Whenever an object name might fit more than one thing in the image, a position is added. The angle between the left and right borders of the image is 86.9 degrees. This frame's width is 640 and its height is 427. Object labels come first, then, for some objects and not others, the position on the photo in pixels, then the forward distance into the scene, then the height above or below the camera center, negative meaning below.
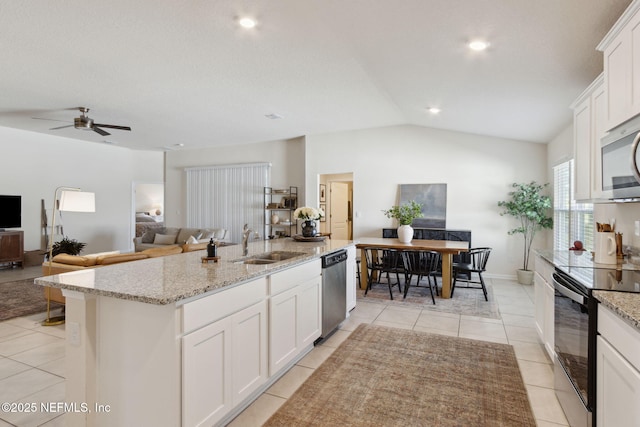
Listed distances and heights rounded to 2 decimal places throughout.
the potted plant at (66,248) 6.13 -0.65
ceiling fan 4.96 +1.33
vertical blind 8.10 +0.42
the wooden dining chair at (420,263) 4.48 -0.67
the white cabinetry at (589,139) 2.43 +0.59
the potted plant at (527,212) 5.41 +0.03
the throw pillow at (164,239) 7.43 -0.59
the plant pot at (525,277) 5.55 -1.05
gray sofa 7.28 -0.52
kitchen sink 2.86 -0.39
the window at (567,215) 3.92 -0.02
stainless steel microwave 1.70 +0.30
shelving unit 7.68 +0.07
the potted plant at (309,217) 3.84 -0.05
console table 6.48 -0.68
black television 6.66 +0.00
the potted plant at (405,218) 5.02 -0.07
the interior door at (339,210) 8.44 +0.08
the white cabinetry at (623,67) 1.79 +0.85
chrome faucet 2.90 -0.24
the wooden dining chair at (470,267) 4.65 -0.76
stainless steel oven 1.58 -0.72
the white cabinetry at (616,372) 1.21 -0.63
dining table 4.59 -0.48
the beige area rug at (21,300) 4.02 -1.17
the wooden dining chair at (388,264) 4.66 -0.72
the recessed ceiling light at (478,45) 2.70 +1.37
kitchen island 1.59 -0.68
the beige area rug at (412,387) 2.04 -1.23
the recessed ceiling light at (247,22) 2.85 +1.63
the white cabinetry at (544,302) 2.55 -0.73
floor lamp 3.51 +0.09
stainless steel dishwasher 3.11 -0.76
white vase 5.04 -0.30
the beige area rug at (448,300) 4.18 -1.19
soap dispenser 2.50 -0.28
